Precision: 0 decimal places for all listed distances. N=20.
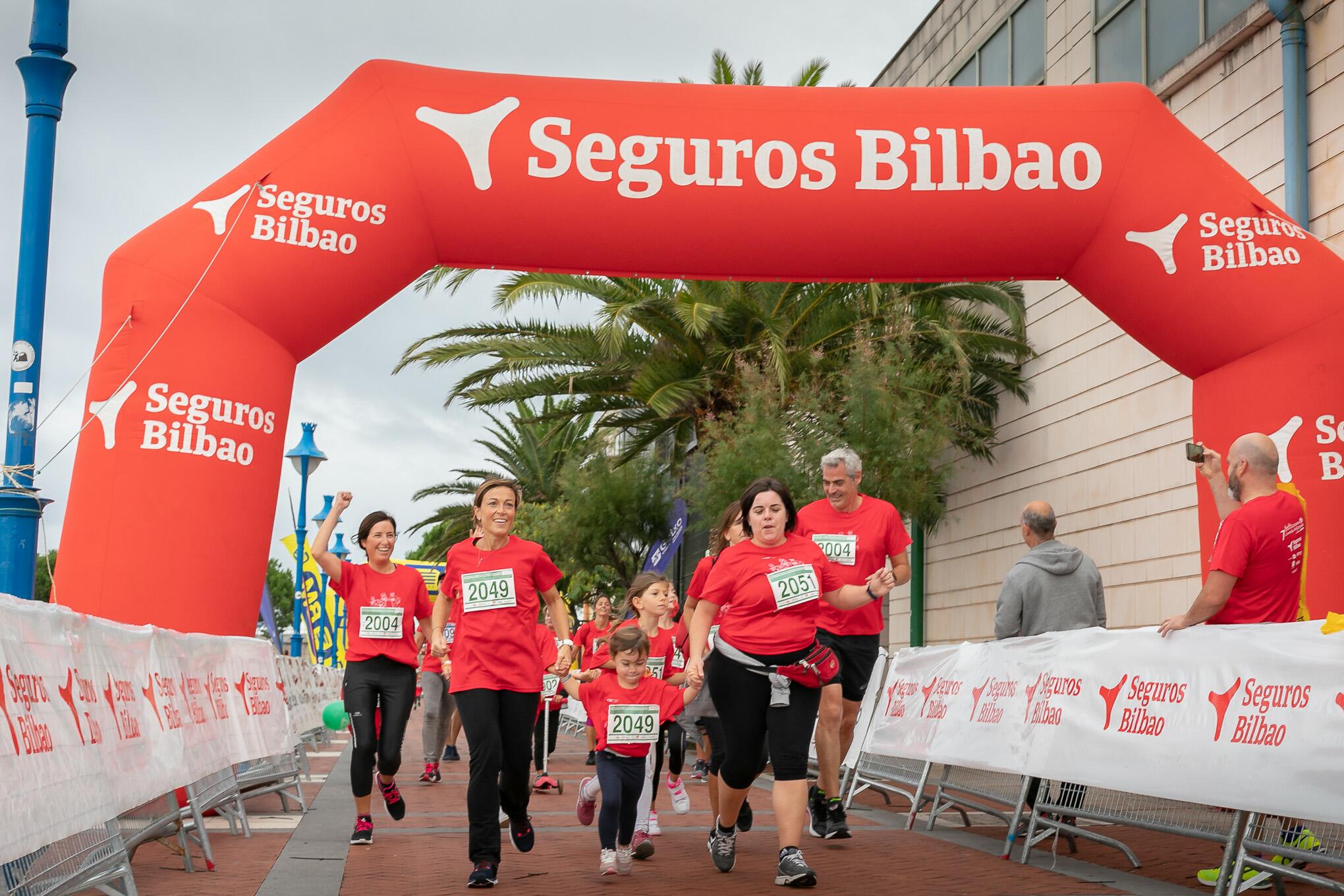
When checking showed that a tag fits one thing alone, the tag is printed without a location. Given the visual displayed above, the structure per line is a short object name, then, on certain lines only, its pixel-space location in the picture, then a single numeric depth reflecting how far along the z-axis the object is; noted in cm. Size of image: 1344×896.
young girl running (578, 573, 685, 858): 906
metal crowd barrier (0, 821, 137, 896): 476
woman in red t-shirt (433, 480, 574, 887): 678
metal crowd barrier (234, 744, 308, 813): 966
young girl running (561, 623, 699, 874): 700
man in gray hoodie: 862
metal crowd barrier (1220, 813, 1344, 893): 537
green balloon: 1969
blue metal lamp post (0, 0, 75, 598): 830
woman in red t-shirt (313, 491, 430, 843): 823
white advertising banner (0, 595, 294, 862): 466
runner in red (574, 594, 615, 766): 1366
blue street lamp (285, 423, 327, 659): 2469
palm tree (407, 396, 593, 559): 3700
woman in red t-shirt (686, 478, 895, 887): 651
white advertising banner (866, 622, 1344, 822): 541
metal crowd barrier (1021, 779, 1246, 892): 636
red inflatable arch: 962
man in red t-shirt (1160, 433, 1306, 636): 633
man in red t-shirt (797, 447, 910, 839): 823
